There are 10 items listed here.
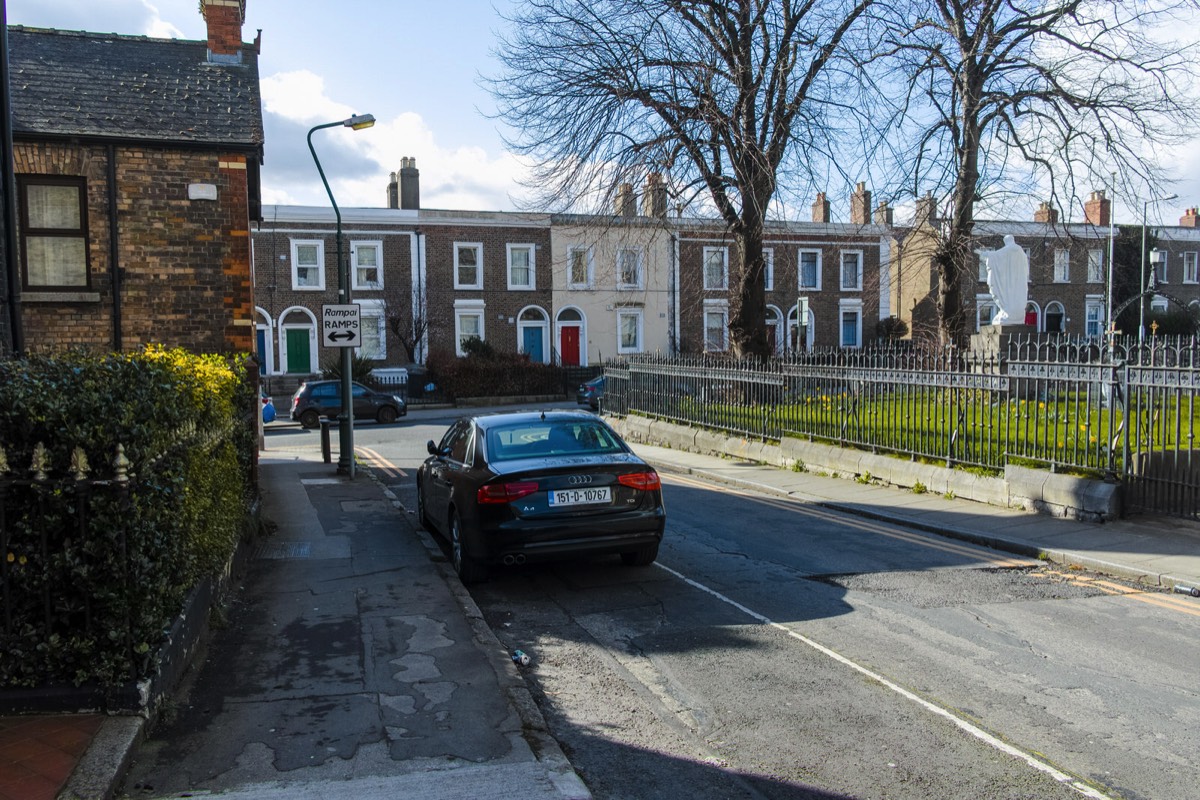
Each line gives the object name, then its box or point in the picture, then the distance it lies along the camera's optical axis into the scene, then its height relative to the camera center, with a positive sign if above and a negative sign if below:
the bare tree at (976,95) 21.11 +5.75
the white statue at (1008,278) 20.64 +1.40
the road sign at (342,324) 16.53 +0.47
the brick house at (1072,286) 47.40 +3.01
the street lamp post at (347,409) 17.11 -1.12
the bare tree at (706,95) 19.97 +5.49
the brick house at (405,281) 40.62 +3.15
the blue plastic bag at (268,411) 30.50 -1.98
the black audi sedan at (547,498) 7.88 -1.31
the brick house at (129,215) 12.89 +1.96
